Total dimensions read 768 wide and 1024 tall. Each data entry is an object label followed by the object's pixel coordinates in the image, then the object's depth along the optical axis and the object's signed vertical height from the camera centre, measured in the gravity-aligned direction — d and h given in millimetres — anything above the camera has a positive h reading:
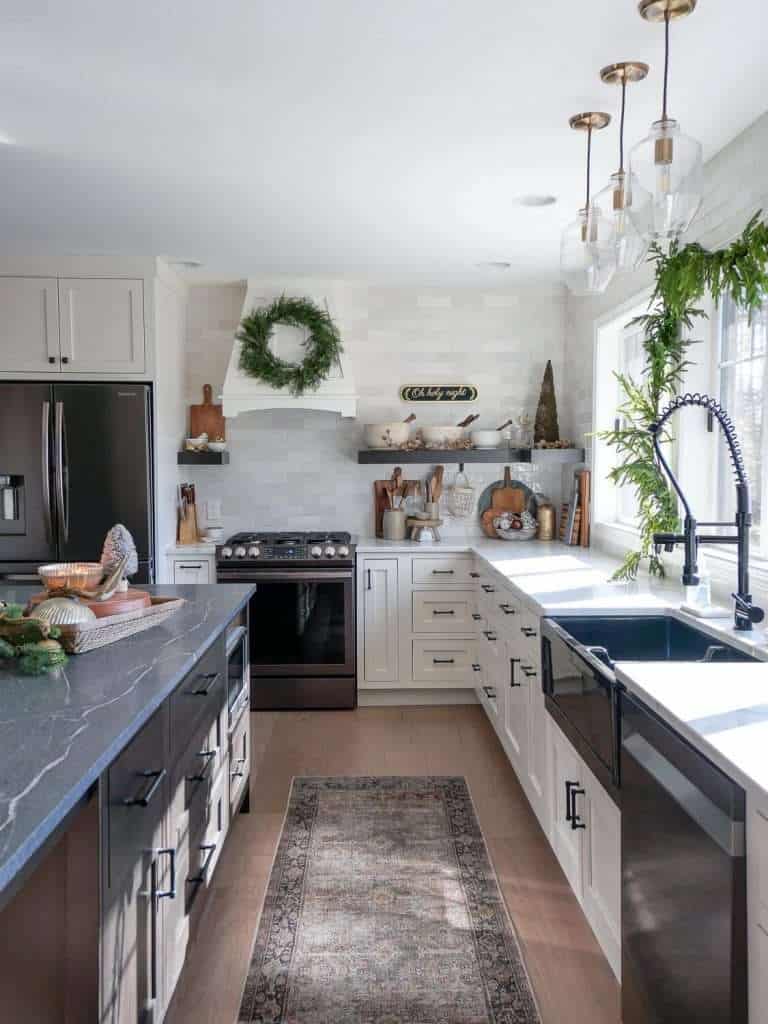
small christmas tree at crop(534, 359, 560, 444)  5312 +423
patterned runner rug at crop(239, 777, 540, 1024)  2225 -1359
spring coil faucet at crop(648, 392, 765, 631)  2410 -164
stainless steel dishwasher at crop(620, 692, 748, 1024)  1312 -710
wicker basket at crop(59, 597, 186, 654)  2174 -400
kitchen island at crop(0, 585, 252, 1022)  1390 -650
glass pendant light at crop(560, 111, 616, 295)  2240 +625
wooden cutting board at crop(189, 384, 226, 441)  5359 +408
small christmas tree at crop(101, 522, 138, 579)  2553 -198
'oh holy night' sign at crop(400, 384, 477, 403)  5410 +586
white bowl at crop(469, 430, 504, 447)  5227 +281
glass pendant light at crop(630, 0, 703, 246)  1851 +679
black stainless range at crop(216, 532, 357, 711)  4805 -777
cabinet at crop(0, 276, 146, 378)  4578 +858
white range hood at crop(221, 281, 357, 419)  5051 +551
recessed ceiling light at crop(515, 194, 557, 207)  3678 +1241
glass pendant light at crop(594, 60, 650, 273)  2107 +662
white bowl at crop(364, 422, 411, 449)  5180 +301
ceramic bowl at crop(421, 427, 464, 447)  5281 +298
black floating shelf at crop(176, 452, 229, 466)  5141 +160
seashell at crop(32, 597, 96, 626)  2184 -336
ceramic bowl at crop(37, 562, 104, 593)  2500 -273
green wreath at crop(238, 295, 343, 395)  5012 +802
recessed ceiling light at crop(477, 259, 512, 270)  4773 +1245
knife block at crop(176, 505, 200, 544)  5219 -263
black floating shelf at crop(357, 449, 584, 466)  5148 +169
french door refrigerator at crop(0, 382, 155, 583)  4562 +85
